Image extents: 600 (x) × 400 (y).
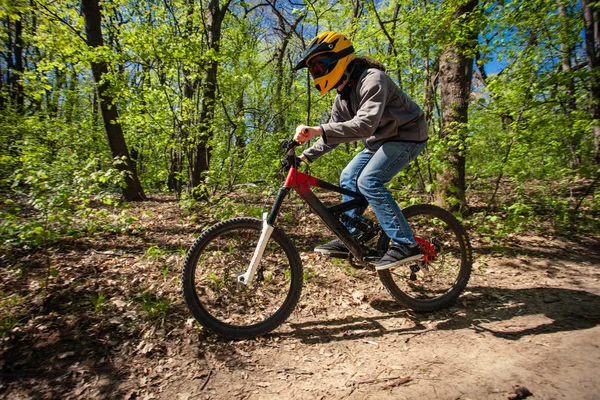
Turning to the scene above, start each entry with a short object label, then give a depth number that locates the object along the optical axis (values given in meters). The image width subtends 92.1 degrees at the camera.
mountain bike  2.66
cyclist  2.66
